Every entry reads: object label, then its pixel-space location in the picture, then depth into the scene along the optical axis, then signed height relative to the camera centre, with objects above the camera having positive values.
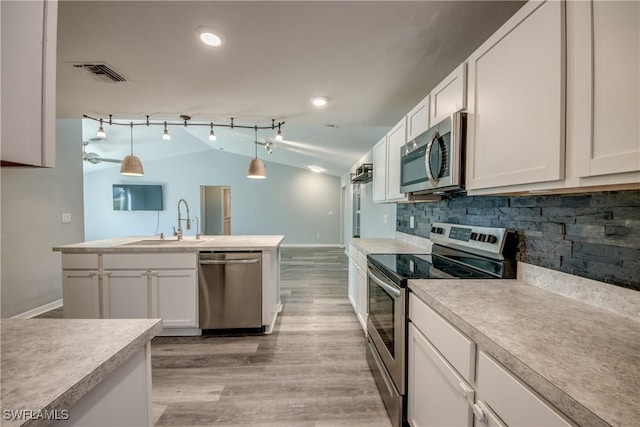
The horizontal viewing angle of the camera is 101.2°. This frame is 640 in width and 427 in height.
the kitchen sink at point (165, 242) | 2.67 -0.35
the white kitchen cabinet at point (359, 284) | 2.49 -0.78
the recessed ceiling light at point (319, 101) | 2.39 +1.03
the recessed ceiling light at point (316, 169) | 7.90 +1.30
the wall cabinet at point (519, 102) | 0.87 +0.43
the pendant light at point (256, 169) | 3.50 +0.55
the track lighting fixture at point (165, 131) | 2.90 +1.01
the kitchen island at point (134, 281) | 2.48 -0.68
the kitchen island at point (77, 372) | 0.51 -0.37
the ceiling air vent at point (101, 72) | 1.84 +1.01
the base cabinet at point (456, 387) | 0.67 -0.57
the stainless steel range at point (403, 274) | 1.40 -0.35
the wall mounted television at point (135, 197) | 8.05 +0.38
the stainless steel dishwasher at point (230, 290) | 2.56 -0.79
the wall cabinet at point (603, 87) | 0.67 +0.35
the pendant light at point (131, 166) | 3.06 +0.50
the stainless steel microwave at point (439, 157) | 1.36 +0.32
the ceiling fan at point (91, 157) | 6.31 +1.26
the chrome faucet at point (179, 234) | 3.00 -0.28
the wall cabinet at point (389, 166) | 2.32 +0.47
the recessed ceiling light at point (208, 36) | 1.48 +1.01
